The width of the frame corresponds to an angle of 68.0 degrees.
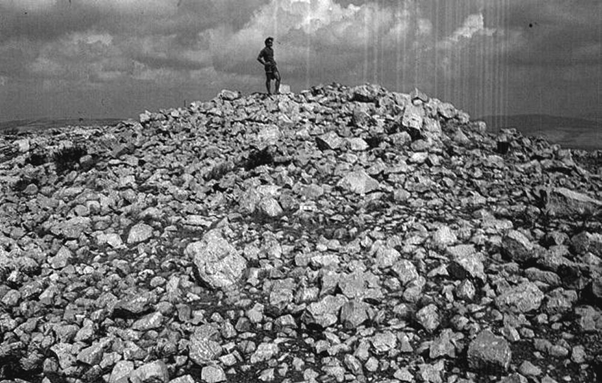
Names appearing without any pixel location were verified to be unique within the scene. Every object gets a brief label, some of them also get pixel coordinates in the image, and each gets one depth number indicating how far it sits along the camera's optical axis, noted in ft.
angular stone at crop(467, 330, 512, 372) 18.26
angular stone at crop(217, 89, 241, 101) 55.21
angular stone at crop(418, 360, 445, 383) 18.37
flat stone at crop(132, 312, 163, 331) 22.75
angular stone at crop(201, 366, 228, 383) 19.35
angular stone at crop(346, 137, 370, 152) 39.45
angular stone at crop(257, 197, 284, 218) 30.86
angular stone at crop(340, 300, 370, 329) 21.29
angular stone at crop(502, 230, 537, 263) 24.25
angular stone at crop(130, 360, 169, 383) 19.58
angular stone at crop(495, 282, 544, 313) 21.06
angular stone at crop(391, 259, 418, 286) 23.87
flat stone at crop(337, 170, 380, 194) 33.22
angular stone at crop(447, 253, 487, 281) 23.07
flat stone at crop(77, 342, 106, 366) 21.16
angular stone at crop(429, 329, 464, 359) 19.34
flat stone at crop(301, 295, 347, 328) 21.48
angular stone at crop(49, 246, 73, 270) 28.27
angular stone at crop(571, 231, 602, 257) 23.80
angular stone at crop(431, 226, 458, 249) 26.11
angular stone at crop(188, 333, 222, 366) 20.30
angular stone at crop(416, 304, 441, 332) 20.59
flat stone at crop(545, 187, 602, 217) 28.37
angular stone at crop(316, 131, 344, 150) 39.68
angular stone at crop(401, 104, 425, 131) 40.75
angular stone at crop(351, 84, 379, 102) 51.49
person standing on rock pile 53.67
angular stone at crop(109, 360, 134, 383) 19.97
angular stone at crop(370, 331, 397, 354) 19.94
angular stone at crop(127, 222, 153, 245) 29.86
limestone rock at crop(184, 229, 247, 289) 25.00
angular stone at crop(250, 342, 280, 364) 20.33
